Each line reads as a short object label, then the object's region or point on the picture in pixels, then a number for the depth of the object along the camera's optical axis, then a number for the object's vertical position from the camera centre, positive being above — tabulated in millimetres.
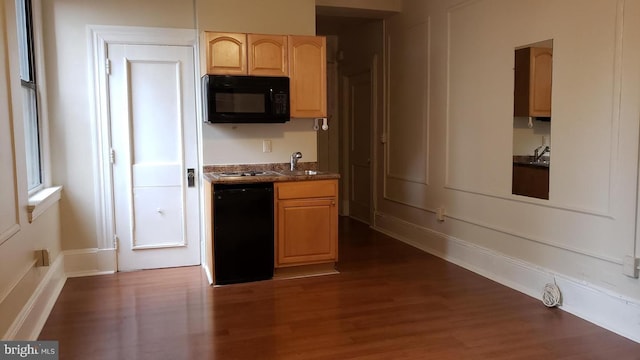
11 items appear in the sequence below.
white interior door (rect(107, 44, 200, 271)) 4461 -91
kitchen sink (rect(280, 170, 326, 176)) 4391 -281
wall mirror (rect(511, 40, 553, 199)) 3691 +144
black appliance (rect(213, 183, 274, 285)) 4051 -728
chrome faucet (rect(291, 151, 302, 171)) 4633 -158
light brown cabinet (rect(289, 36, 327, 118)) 4395 +570
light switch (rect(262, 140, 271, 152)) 4652 -36
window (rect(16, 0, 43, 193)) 3762 +380
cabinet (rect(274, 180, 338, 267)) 4207 -684
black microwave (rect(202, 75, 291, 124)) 4145 +352
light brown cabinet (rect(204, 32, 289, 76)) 4164 +727
